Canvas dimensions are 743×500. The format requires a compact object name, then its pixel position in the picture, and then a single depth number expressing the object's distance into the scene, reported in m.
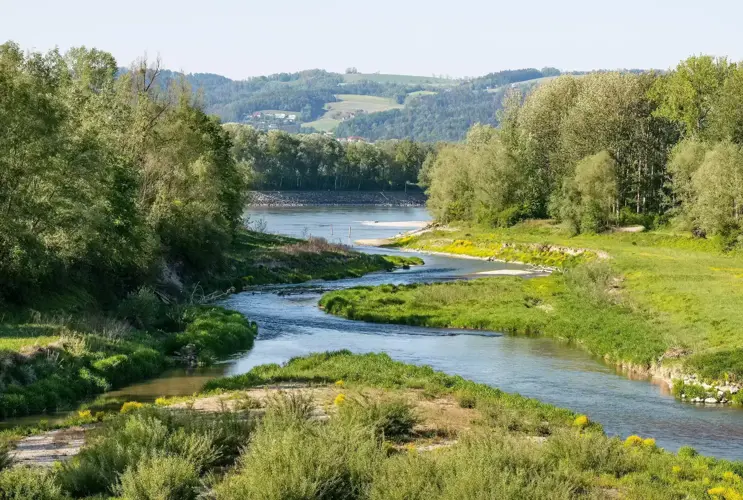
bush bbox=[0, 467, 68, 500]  16.44
